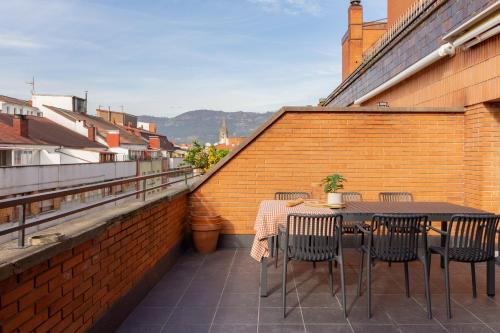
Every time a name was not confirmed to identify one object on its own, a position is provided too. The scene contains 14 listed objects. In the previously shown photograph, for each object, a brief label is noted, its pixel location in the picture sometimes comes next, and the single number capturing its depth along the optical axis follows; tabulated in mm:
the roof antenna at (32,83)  44156
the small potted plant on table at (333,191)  4424
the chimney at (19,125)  26906
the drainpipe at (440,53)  4691
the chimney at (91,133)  38500
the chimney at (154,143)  50100
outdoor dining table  4043
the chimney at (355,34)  14766
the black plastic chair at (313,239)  3680
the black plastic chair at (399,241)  3578
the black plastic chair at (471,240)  3578
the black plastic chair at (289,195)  5719
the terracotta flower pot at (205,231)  5906
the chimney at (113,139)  39156
